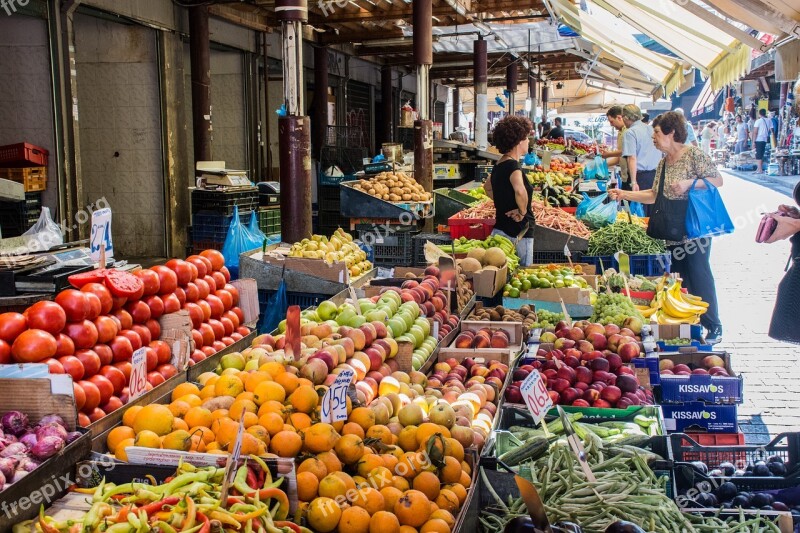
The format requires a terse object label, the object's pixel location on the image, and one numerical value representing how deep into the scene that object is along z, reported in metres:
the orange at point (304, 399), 2.92
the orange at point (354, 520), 2.42
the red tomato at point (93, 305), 3.43
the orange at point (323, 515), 2.41
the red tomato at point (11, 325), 3.14
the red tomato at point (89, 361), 3.31
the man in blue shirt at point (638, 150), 10.01
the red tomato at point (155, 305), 3.98
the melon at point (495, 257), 6.41
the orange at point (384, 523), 2.42
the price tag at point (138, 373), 3.27
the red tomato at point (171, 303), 4.09
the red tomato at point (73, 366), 3.19
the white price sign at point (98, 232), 3.99
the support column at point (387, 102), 23.27
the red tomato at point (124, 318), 3.70
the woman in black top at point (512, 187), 6.75
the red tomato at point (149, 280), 3.95
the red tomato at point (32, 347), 3.08
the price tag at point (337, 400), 2.77
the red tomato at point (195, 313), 4.34
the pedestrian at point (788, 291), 4.28
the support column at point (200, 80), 11.34
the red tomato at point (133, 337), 3.65
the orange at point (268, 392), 2.94
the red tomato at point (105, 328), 3.47
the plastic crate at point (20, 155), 8.71
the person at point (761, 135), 27.11
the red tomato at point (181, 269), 4.34
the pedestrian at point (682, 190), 6.73
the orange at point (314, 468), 2.57
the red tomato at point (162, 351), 3.86
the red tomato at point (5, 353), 3.08
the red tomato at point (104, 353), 3.43
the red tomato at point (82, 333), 3.32
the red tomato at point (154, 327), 3.95
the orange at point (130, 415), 2.97
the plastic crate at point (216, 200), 8.98
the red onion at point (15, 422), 2.65
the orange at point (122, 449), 2.74
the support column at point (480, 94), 17.84
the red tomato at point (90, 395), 3.21
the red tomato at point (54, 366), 3.07
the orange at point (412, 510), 2.50
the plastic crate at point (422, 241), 8.16
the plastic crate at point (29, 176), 8.68
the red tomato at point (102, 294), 3.51
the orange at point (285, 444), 2.65
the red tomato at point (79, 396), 3.13
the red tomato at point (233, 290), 4.94
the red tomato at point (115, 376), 3.43
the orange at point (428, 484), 2.66
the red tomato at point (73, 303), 3.32
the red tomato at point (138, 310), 3.83
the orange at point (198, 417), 2.84
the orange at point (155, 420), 2.82
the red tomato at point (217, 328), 4.56
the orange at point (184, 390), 3.15
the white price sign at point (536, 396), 3.17
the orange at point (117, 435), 2.87
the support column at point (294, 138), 7.83
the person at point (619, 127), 10.70
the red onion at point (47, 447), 2.53
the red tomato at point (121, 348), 3.55
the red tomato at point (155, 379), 3.71
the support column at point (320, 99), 17.05
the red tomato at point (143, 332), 3.79
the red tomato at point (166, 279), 4.14
